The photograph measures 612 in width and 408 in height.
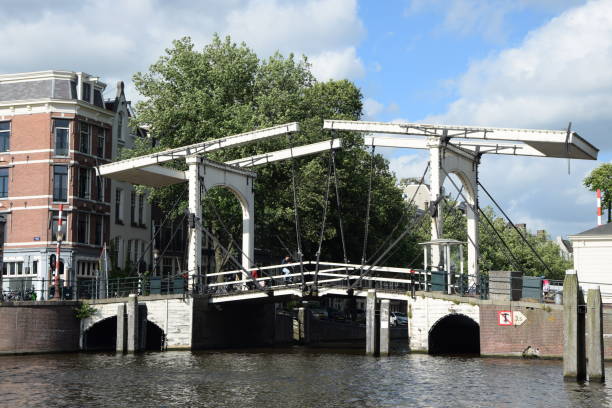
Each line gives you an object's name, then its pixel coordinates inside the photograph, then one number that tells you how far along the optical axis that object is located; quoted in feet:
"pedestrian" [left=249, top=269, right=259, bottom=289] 113.31
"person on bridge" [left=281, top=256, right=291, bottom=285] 115.79
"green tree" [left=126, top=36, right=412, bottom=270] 139.64
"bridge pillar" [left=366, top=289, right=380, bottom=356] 100.63
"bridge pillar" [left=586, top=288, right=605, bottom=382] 68.69
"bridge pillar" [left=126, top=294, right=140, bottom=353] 109.09
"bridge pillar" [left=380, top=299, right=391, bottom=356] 100.63
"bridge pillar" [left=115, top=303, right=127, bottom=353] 109.60
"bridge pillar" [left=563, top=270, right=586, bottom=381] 69.15
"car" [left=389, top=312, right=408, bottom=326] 181.80
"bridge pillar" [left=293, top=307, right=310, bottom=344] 142.20
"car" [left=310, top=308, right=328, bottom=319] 159.84
